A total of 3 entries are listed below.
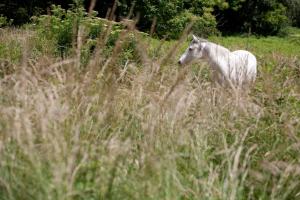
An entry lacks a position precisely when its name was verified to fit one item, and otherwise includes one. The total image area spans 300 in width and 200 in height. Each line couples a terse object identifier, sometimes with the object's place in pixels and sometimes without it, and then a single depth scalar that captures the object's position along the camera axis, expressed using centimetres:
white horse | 1282
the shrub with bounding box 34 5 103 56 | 1506
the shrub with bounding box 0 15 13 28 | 1711
